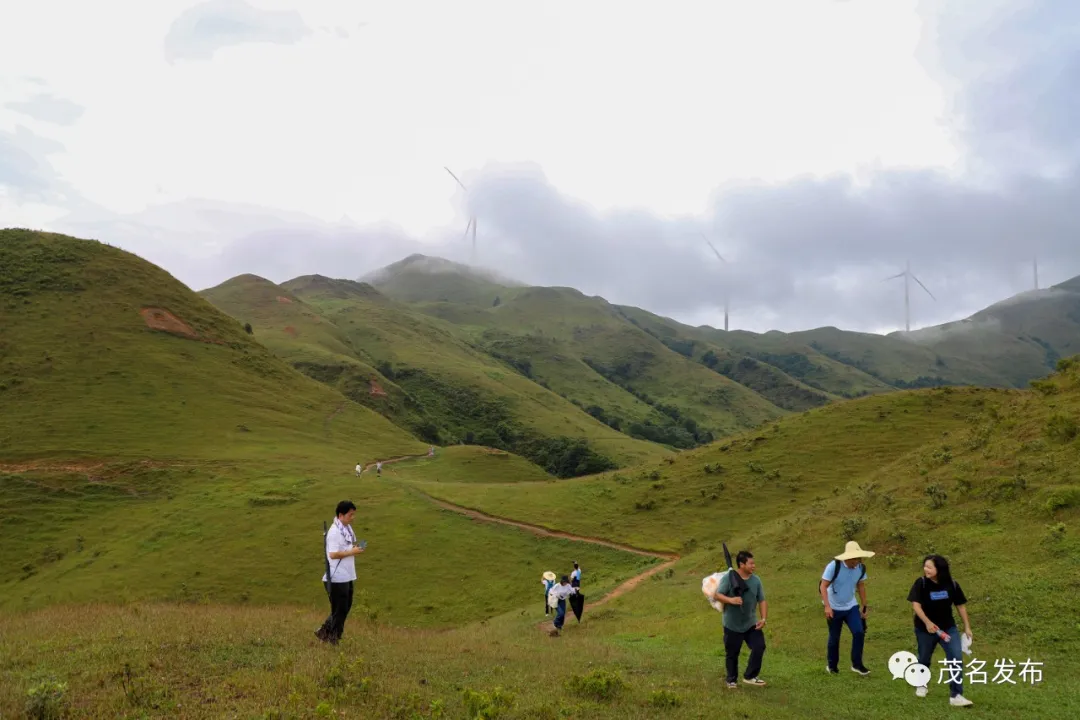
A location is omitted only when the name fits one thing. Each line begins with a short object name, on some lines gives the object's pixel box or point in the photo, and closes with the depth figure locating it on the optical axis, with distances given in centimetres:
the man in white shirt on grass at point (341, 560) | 1171
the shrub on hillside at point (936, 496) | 2267
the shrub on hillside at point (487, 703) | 853
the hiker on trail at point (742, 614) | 1097
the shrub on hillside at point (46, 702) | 754
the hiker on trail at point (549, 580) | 2314
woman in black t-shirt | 1002
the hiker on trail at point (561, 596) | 2034
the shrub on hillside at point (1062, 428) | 2242
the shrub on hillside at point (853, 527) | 2320
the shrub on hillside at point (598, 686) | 1016
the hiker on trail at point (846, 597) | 1177
